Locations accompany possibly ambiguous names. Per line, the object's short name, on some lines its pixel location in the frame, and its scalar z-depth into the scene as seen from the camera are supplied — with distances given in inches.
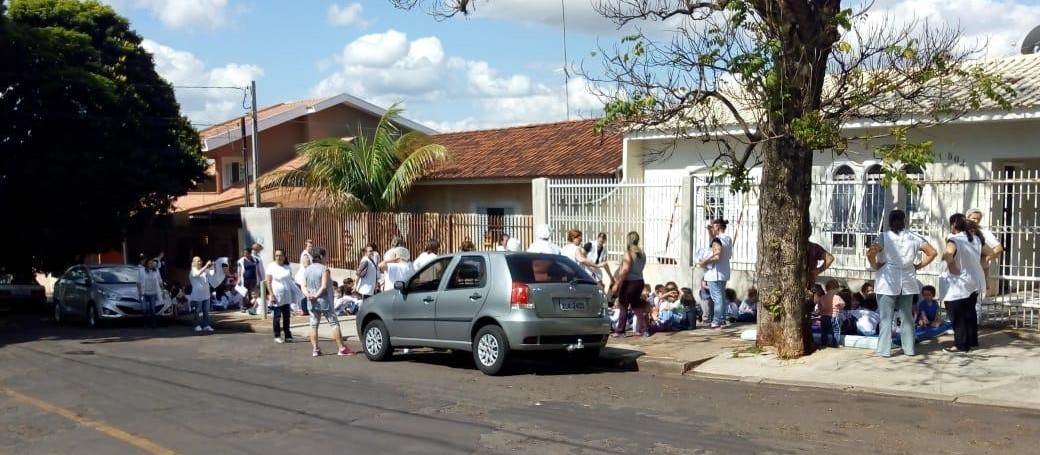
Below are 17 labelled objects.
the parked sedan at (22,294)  1040.8
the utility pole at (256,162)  1023.2
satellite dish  775.0
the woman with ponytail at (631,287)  525.3
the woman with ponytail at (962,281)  426.0
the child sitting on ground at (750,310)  579.2
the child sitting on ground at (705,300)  575.8
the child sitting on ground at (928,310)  480.7
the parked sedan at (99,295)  789.2
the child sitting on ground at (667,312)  552.7
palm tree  921.5
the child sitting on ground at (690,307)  557.0
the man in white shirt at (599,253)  591.9
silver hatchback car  438.9
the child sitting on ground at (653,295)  583.4
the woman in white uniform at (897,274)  422.3
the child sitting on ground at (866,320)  462.6
